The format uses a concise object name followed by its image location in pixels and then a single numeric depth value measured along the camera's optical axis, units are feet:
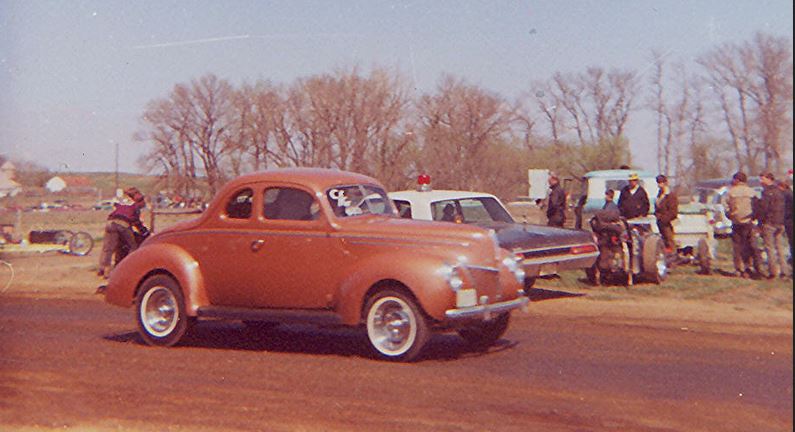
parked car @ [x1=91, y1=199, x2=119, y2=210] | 86.58
